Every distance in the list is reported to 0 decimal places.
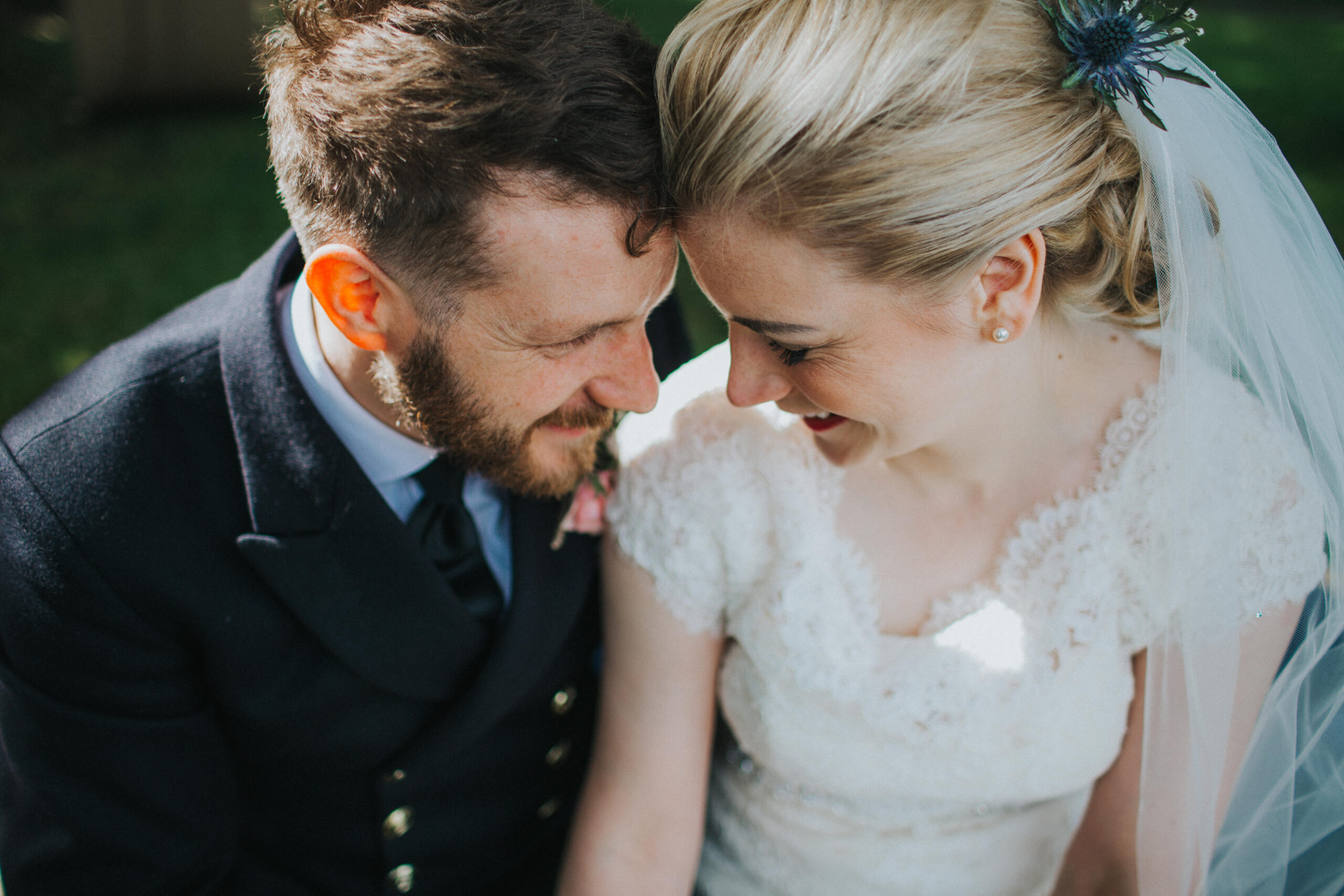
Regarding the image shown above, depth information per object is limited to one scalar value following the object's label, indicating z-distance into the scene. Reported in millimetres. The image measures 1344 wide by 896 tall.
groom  565
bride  520
